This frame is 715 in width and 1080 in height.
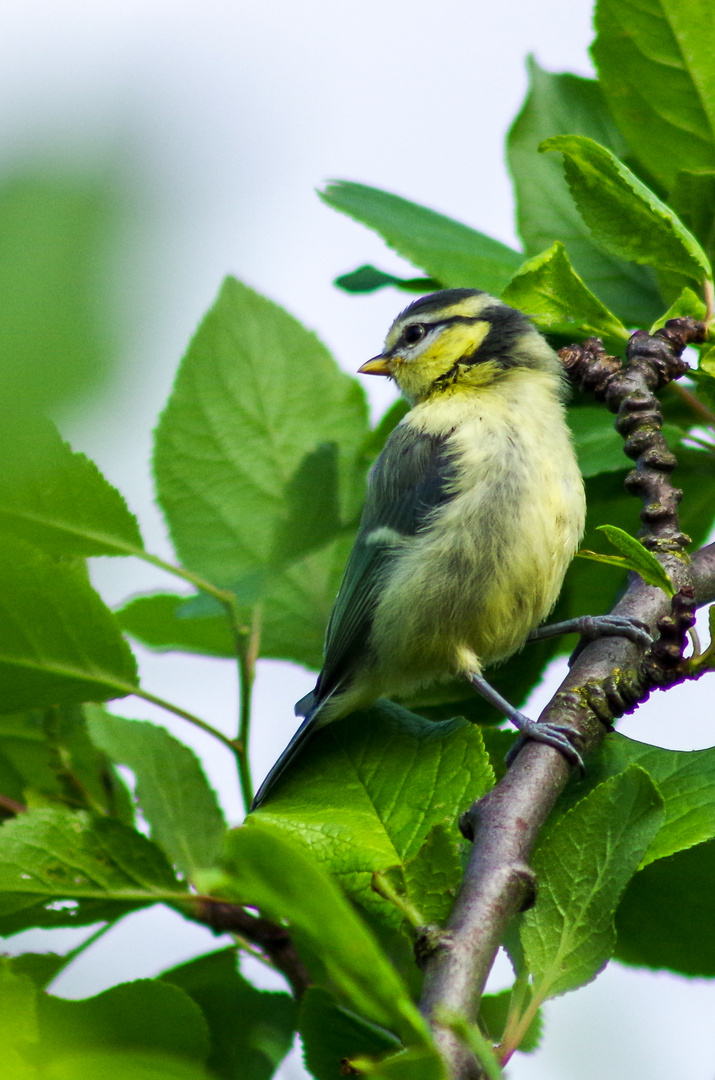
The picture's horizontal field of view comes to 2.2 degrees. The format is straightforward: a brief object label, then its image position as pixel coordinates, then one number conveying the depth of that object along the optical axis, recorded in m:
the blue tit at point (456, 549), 3.75
